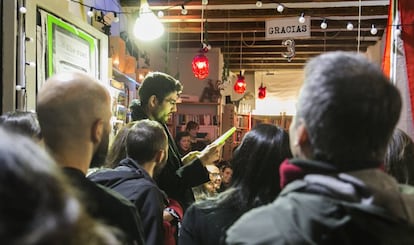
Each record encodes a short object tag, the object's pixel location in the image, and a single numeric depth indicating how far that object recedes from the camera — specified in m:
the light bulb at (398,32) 3.03
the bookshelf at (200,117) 8.66
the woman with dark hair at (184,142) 5.76
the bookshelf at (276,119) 11.11
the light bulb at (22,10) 2.53
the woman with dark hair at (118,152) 2.36
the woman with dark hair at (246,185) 1.57
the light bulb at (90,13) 3.81
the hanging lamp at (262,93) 9.85
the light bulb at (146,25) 3.94
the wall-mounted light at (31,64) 2.59
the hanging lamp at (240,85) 8.41
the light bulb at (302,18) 5.11
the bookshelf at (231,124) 8.81
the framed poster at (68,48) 2.81
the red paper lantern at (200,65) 5.80
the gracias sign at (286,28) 5.34
